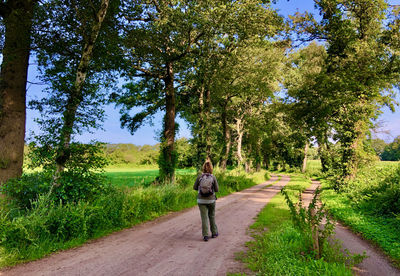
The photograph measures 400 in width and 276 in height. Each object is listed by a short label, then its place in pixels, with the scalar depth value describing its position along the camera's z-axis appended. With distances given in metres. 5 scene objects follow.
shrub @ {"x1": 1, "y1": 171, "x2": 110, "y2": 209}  6.73
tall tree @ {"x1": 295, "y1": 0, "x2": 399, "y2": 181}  15.30
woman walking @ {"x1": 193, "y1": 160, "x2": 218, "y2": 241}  7.23
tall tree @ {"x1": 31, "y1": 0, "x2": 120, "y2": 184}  7.58
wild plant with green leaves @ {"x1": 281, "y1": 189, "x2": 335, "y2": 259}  4.87
